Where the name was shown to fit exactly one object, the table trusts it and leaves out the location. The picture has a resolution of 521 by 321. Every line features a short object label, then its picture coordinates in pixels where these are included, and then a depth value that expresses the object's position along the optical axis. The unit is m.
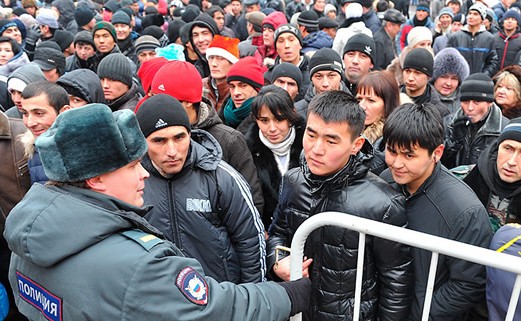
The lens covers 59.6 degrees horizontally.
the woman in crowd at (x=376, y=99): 3.29
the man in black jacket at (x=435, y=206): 2.08
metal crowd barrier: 1.43
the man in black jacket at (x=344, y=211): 2.05
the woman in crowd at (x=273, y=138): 3.25
